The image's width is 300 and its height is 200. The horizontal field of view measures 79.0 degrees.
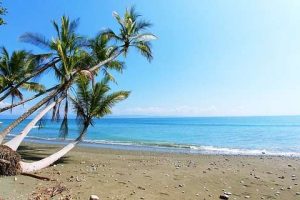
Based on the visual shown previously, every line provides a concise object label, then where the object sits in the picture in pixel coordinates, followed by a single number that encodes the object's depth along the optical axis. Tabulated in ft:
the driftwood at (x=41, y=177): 19.35
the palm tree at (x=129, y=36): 36.57
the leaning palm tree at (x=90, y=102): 31.16
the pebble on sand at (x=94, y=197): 16.11
